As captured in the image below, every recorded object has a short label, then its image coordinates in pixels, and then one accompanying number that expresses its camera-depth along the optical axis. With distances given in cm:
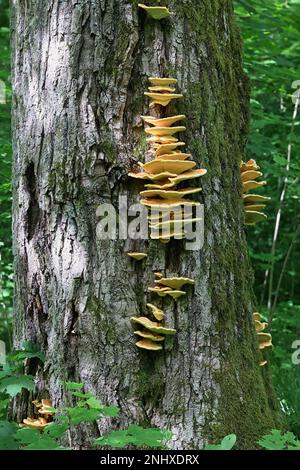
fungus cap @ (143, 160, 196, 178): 347
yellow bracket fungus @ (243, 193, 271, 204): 411
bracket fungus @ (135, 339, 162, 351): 344
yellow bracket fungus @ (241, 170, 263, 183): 408
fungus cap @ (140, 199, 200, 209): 349
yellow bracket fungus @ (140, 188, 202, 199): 348
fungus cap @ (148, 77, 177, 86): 356
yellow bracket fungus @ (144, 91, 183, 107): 353
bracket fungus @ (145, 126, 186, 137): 353
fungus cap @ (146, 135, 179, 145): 357
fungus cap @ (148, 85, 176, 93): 356
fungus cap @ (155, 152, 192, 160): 351
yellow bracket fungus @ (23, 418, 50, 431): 355
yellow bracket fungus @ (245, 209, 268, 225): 417
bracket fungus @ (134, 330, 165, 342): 346
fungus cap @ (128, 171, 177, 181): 349
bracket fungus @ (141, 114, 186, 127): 355
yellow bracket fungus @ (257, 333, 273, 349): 410
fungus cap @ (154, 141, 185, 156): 353
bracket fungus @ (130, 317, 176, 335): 344
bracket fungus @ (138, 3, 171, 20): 356
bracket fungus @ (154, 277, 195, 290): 346
